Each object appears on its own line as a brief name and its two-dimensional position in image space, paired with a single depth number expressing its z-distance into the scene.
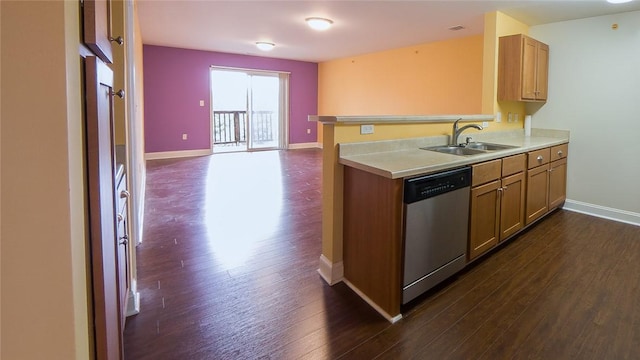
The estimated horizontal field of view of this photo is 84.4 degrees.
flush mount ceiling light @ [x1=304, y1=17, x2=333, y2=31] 4.62
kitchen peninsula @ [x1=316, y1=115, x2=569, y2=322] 1.96
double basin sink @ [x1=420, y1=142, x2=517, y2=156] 2.90
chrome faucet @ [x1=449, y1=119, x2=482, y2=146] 3.07
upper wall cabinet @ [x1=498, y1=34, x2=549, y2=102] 3.73
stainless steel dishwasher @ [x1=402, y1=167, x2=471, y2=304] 1.98
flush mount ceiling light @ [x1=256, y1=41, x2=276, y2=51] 6.46
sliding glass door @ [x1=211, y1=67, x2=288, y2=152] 8.75
